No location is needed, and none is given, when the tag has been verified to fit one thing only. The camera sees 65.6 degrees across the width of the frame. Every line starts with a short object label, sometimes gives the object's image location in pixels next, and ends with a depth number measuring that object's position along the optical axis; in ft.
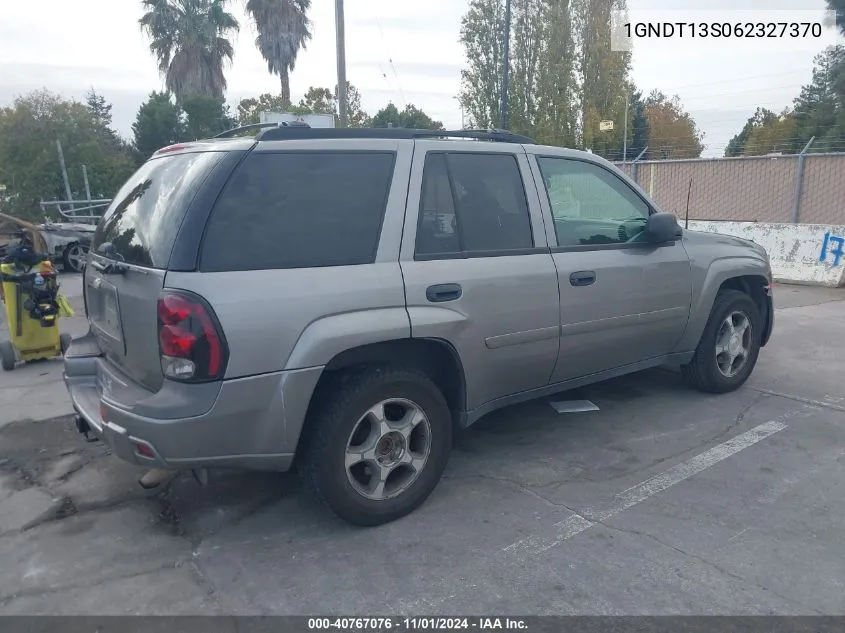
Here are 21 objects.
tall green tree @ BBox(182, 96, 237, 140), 93.30
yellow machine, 21.18
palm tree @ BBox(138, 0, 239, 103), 102.94
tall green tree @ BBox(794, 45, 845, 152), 124.67
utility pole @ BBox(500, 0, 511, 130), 60.80
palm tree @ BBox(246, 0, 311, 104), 111.34
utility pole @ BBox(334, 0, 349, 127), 44.45
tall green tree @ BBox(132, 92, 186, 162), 94.07
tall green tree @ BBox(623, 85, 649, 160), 117.97
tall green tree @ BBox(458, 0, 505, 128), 88.22
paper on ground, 16.12
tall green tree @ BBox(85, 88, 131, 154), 81.82
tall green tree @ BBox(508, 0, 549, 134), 87.71
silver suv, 9.18
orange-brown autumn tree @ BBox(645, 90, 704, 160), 155.43
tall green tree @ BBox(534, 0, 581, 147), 86.33
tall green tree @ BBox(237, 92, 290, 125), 123.10
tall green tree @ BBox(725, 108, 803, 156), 144.33
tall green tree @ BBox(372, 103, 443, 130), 128.77
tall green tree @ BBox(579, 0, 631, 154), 88.12
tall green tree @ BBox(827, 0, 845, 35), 106.42
